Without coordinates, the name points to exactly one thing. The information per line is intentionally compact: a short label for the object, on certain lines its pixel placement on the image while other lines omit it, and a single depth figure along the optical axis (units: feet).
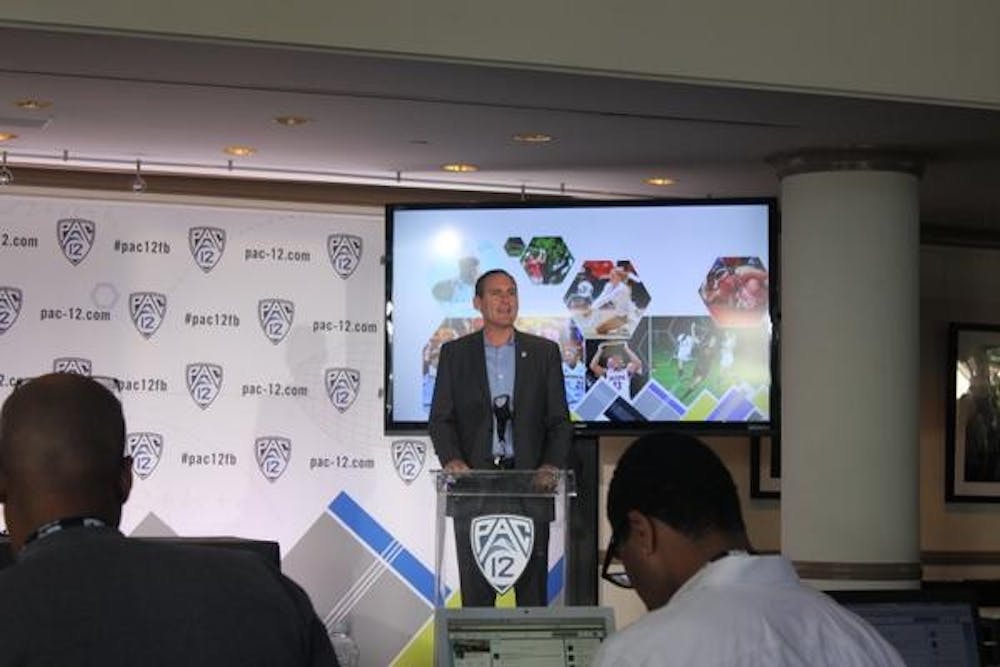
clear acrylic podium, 19.20
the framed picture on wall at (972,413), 32.50
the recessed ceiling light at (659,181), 27.79
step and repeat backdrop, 26.45
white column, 24.23
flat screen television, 26.11
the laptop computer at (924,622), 11.64
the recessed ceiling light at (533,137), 23.97
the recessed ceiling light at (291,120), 22.98
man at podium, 24.13
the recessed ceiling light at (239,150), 25.46
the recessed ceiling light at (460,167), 26.76
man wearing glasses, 7.27
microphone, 24.22
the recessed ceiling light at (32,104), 22.29
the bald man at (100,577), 6.57
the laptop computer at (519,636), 10.93
